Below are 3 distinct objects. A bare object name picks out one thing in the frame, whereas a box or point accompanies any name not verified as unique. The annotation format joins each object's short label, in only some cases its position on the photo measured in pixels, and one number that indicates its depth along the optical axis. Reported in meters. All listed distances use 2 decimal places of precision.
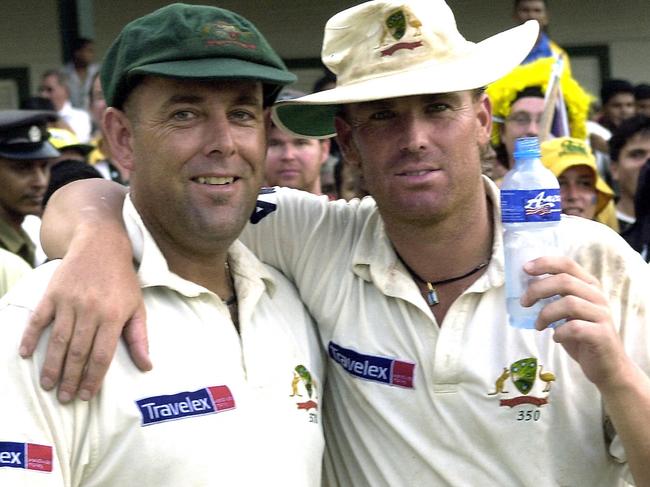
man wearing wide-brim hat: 3.12
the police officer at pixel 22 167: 7.04
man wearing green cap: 2.75
